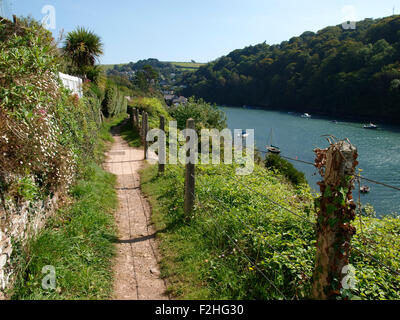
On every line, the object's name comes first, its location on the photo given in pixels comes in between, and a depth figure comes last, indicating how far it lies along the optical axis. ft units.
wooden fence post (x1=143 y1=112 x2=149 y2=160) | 35.06
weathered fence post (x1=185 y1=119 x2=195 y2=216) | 16.37
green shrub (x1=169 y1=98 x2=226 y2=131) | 58.96
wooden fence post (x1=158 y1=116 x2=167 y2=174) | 26.11
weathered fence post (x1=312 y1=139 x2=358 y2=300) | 6.48
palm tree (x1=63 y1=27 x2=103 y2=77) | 53.16
